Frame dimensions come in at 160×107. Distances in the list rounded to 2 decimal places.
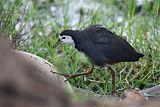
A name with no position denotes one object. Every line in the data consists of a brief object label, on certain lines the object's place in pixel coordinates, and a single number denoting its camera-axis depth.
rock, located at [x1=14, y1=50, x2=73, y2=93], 9.38
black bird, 10.20
